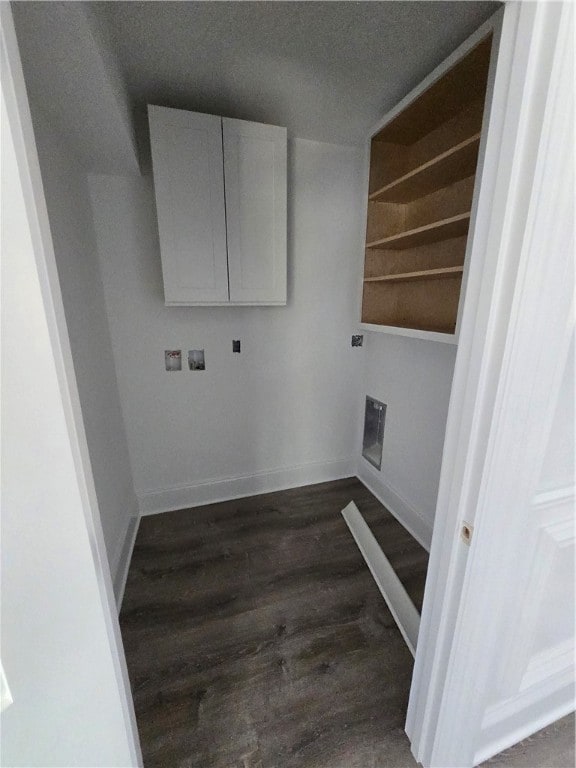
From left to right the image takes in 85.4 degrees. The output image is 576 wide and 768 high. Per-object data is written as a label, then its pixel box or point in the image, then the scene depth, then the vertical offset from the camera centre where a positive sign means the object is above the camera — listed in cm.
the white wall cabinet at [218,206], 159 +53
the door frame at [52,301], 44 +1
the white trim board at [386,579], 144 -143
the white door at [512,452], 56 -34
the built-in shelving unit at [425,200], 141 +61
